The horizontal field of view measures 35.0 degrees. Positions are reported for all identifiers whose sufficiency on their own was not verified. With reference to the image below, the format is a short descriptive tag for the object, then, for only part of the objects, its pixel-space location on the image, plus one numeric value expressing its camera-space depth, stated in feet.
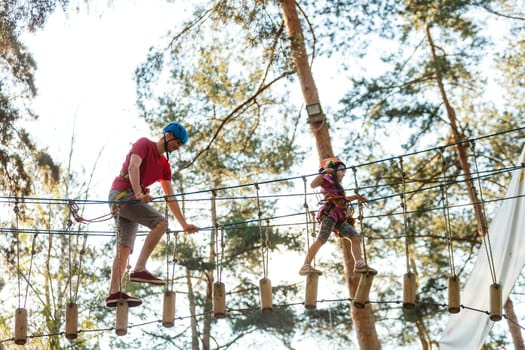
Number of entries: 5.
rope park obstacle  17.62
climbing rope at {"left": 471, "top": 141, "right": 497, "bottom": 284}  19.45
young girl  19.02
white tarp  20.29
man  17.71
